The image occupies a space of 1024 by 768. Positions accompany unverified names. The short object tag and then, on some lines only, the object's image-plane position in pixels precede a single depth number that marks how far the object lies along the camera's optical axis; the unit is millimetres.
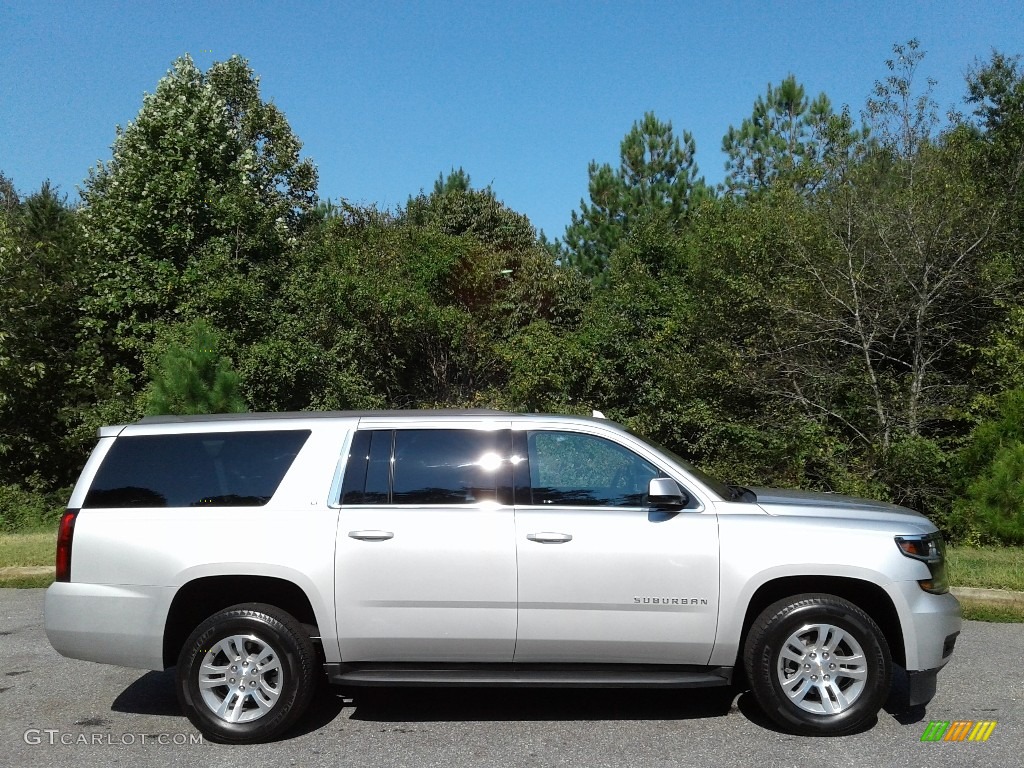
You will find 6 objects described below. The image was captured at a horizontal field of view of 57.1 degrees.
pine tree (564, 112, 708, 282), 28391
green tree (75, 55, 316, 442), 18594
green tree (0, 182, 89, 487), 18469
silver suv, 5328
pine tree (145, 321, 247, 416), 13797
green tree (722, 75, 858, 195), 27672
